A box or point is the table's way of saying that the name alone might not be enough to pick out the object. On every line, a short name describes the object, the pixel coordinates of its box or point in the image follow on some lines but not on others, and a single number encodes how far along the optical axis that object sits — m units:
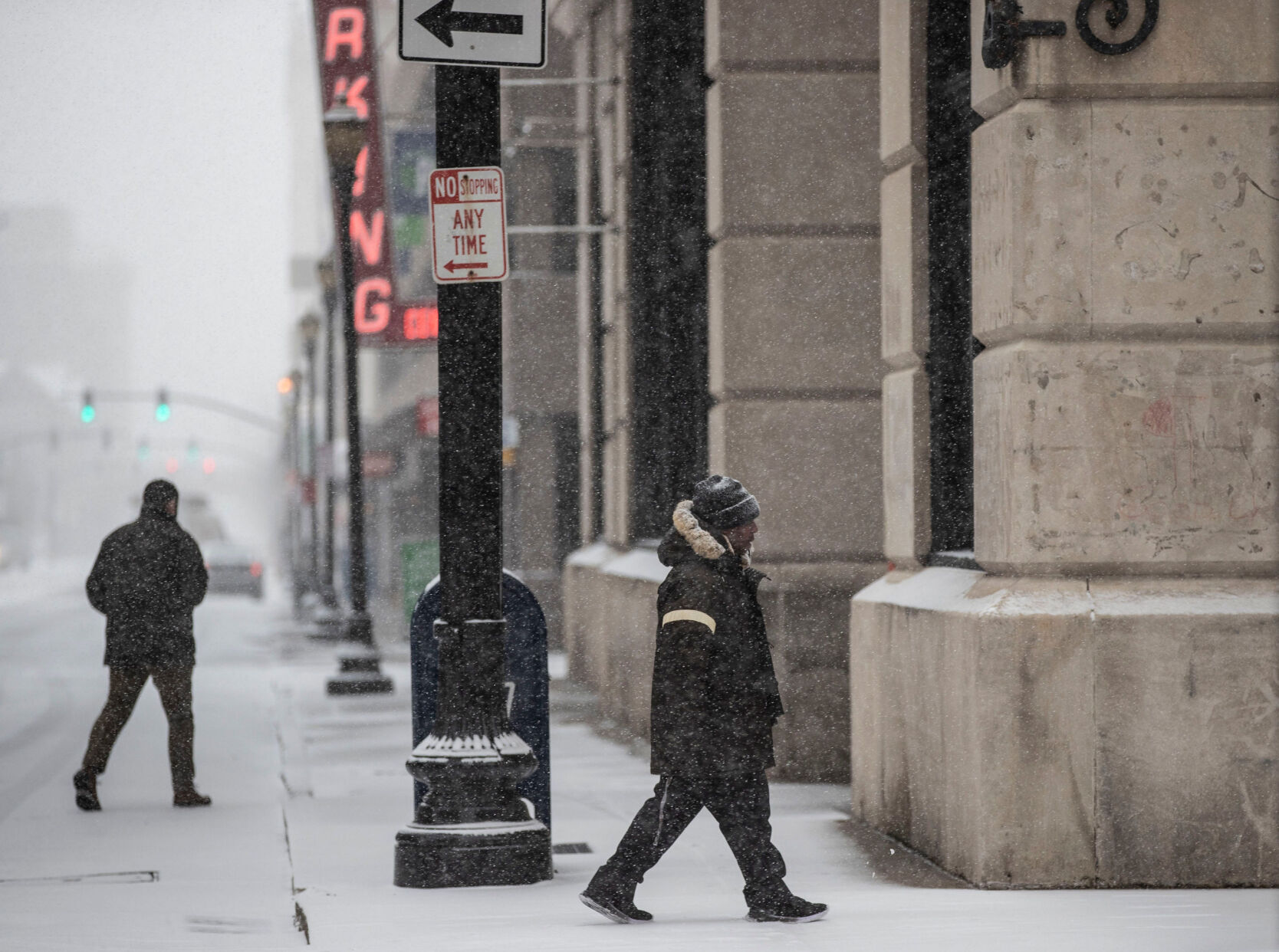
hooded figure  20.62
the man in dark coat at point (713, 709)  12.95
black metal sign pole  14.87
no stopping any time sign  15.20
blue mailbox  15.55
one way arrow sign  14.96
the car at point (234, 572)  101.31
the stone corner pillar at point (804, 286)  21.72
